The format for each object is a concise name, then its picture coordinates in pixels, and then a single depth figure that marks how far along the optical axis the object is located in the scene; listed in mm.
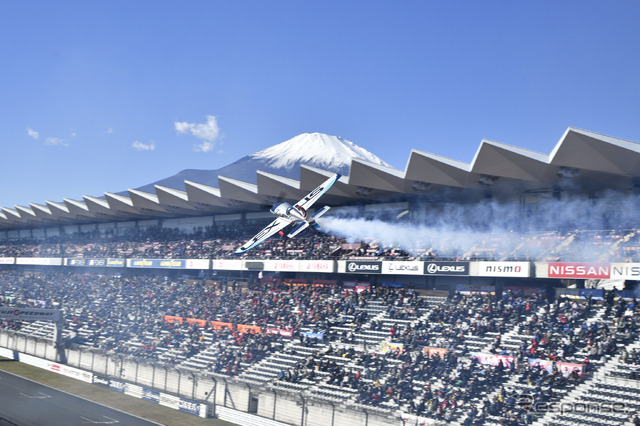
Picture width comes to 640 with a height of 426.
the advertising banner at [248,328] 43438
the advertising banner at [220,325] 45925
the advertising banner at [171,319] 50750
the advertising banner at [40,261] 75500
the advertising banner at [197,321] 48031
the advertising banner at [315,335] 39500
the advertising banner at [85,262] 68062
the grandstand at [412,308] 28734
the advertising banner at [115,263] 65188
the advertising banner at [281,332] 41500
